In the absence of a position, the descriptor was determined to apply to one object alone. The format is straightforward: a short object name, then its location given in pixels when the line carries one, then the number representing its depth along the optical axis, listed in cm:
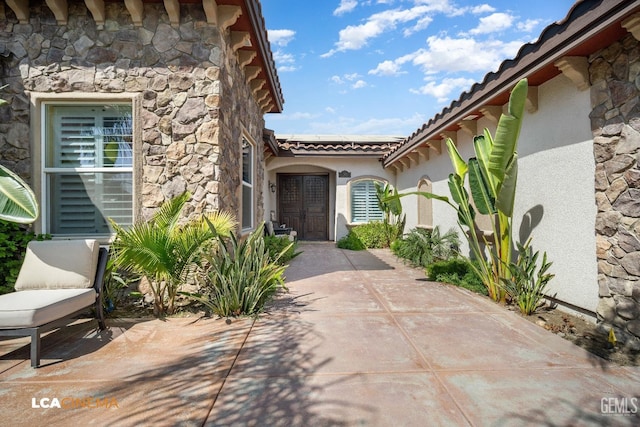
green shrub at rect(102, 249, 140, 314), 405
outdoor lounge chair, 321
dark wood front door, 1338
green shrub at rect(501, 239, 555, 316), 411
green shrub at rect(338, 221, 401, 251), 1076
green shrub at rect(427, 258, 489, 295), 534
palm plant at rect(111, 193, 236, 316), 366
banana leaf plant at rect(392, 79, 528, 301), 387
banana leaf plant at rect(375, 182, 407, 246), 1089
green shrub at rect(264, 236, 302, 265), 732
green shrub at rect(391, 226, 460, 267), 728
